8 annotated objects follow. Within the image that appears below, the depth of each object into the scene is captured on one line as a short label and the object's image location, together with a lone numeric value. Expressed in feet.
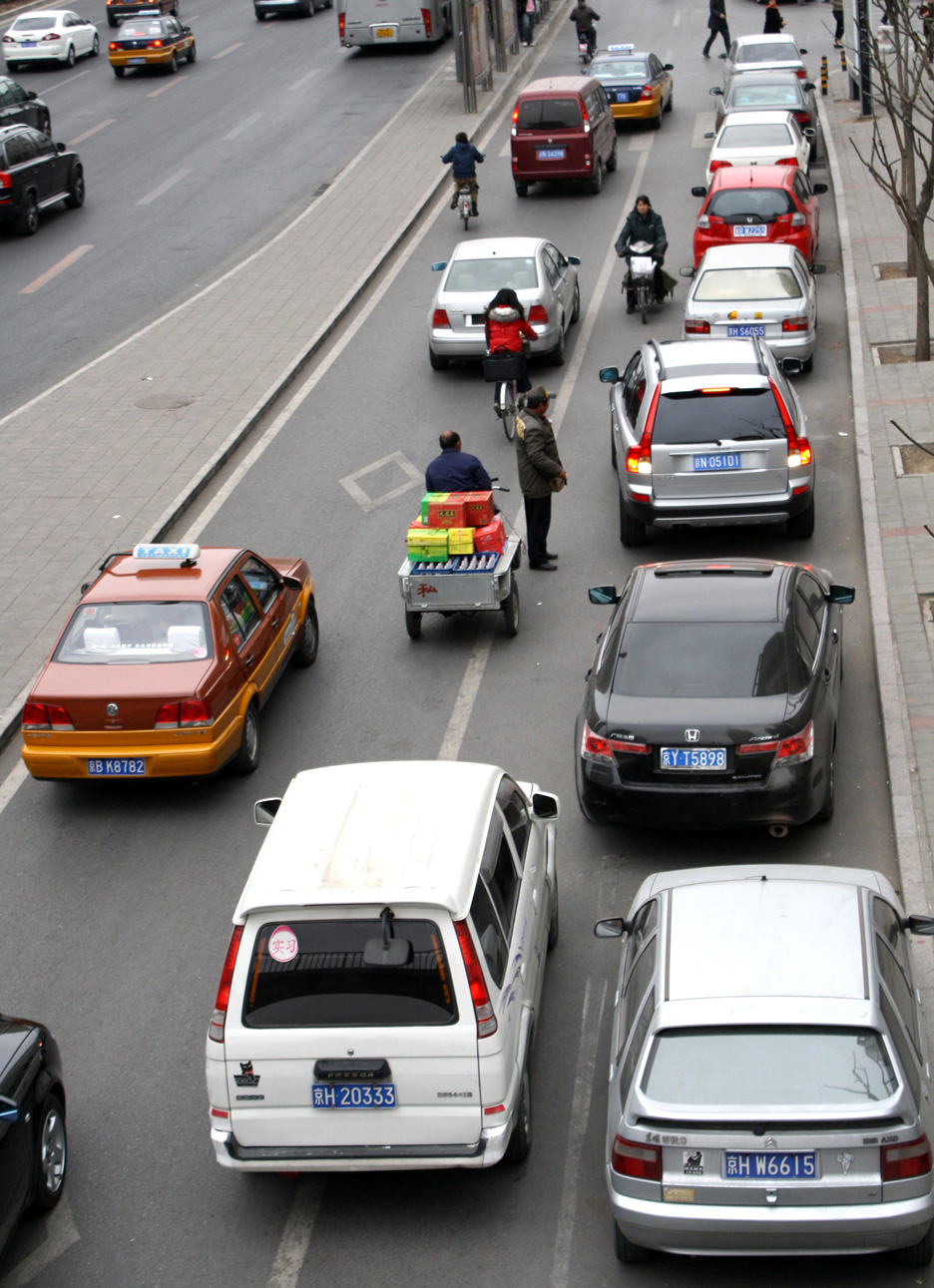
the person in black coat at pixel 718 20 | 129.36
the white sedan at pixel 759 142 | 84.79
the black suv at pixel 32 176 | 90.89
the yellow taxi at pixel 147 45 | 137.39
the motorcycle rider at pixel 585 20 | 128.57
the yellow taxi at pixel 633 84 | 107.86
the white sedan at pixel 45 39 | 145.38
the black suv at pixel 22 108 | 113.50
